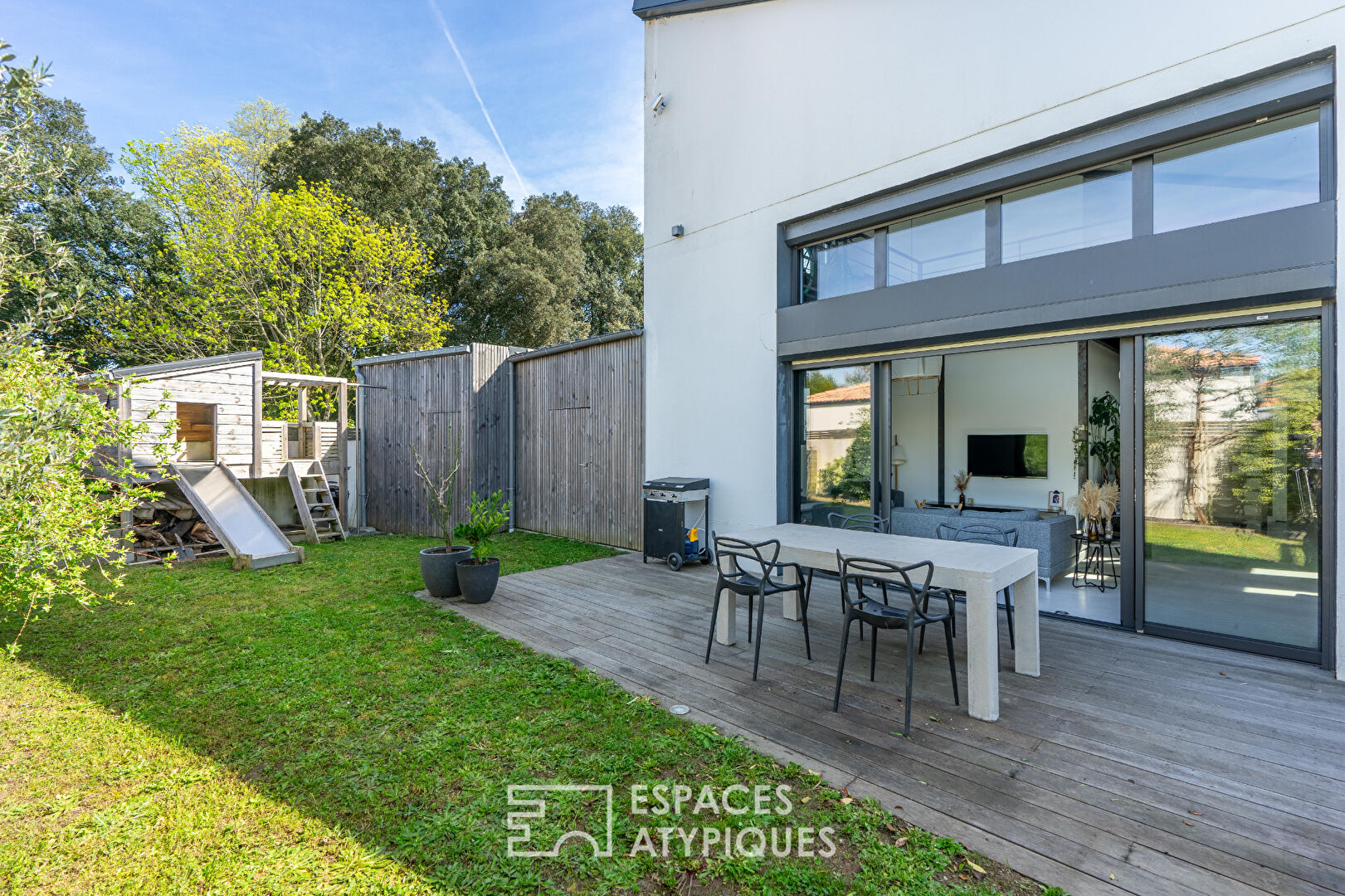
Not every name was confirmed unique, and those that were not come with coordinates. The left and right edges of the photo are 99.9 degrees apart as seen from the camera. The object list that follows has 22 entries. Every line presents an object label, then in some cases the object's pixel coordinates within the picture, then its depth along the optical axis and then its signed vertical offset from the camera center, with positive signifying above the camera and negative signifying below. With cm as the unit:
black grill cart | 645 -84
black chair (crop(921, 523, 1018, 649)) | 412 -64
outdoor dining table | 291 -70
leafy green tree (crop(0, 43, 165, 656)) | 295 +8
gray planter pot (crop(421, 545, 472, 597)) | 511 -112
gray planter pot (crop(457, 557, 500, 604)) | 497 -117
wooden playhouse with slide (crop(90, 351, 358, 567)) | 693 -25
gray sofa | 546 -79
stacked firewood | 707 -111
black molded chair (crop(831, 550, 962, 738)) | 282 -86
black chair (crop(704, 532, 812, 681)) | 341 -85
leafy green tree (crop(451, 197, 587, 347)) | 1647 +484
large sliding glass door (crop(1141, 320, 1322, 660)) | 358 -25
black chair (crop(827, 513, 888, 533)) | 487 -70
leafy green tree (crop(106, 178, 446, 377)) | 1266 +371
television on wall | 849 -12
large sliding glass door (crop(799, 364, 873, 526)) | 578 +4
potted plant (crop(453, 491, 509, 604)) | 498 -102
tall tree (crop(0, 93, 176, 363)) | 1255 +490
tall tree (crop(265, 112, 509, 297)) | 1442 +715
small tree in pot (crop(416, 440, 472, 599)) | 511 -110
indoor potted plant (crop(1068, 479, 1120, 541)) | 581 -58
